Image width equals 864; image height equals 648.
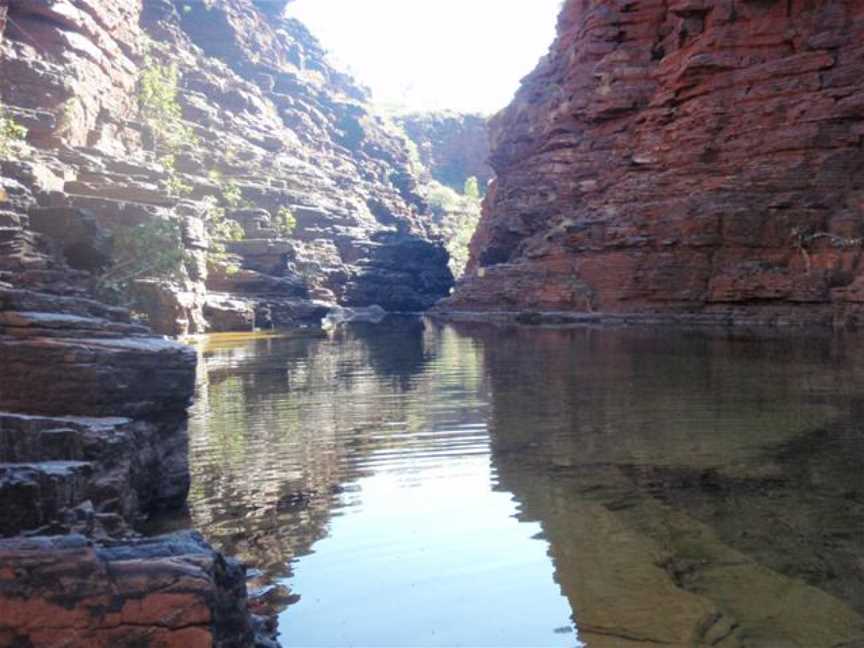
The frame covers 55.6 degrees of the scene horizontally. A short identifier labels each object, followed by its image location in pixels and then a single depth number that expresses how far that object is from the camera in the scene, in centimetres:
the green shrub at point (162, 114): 8230
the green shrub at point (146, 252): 4388
